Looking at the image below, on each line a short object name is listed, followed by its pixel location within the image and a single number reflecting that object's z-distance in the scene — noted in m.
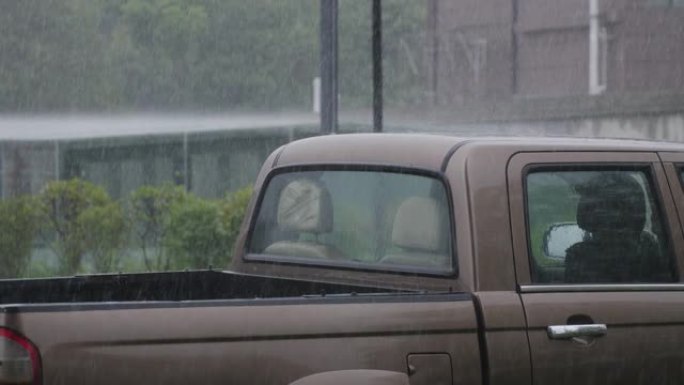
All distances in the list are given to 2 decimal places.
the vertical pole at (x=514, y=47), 38.12
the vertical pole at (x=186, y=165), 26.72
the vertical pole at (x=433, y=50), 39.69
